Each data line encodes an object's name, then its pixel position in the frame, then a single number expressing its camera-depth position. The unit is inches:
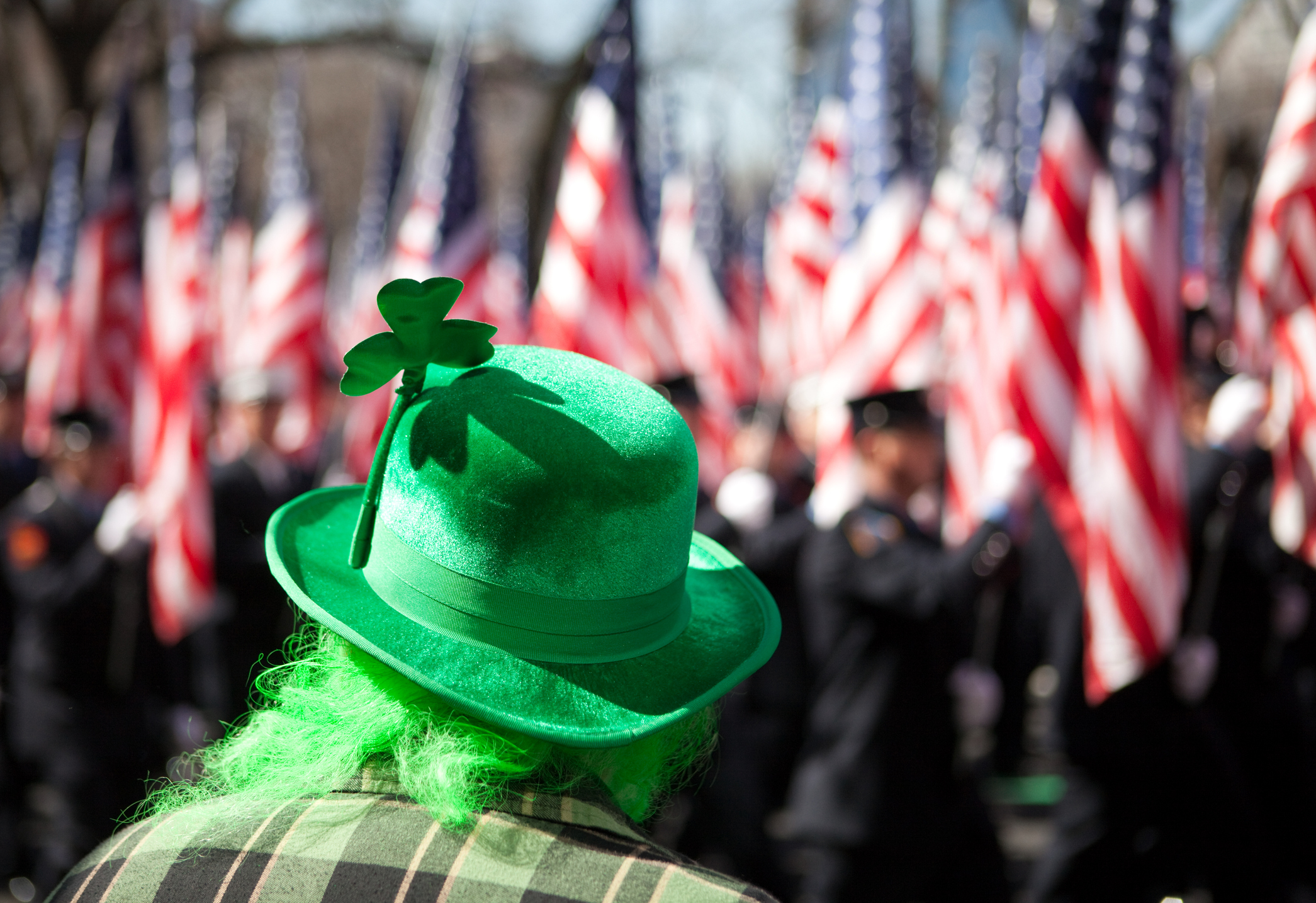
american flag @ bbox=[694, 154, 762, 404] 775.1
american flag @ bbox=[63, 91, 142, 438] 649.6
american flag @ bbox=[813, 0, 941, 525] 455.8
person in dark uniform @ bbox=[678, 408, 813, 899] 396.2
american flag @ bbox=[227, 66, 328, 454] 735.7
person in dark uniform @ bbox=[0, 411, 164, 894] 415.8
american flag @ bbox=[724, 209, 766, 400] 795.4
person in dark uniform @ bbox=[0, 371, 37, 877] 449.7
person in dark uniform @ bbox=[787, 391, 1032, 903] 320.2
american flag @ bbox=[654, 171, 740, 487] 748.6
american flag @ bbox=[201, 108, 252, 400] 932.0
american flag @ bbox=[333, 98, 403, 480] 660.1
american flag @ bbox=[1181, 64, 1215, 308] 874.1
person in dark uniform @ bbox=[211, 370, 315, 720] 505.0
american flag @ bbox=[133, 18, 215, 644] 465.1
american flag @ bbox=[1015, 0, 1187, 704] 321.1
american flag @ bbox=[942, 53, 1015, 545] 487.8
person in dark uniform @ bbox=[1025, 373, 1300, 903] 335.6
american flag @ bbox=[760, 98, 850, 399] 661.3
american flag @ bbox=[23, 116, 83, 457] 718.5
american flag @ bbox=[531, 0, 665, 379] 466.0
